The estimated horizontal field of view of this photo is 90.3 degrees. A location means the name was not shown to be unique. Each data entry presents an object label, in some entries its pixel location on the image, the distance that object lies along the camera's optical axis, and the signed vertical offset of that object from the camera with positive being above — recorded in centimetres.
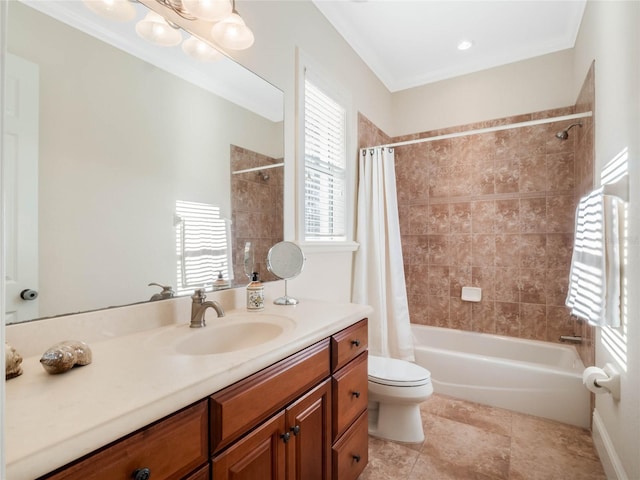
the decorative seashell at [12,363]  70 -27
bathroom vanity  54 -39
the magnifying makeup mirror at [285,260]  162 -9
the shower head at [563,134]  251 +86
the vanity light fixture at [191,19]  107 +86
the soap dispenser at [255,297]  145 -25
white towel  137 -10
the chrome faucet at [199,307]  119 -25
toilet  184 -91
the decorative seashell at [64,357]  73 -27
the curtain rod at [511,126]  220 +89
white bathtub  210 -98
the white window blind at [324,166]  211 +55
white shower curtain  259 -13
